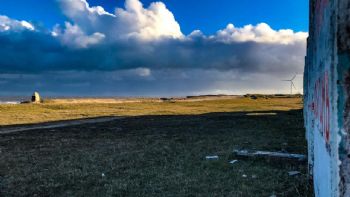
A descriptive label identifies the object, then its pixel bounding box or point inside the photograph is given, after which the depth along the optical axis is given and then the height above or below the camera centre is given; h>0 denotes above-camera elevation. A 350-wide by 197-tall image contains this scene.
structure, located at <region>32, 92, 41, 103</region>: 74.94 -0.20
